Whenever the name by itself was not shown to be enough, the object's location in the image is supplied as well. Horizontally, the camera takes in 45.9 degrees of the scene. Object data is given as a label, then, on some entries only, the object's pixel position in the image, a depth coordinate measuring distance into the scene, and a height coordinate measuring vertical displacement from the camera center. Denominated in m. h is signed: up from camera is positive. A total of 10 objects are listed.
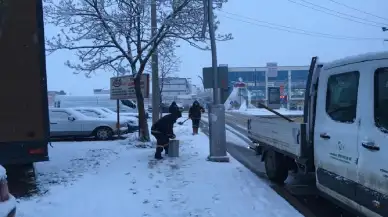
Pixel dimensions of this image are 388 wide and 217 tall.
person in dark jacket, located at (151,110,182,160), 12.37 -1.31
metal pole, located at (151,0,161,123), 17.09 -0.22
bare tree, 14.80 +1.84
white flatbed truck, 4.71 -0.64
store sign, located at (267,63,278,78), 67.94 +1.59
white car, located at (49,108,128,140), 20.50 -1.95
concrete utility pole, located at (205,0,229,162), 12.08 -1.07
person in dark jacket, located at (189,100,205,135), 21.95 -1.58
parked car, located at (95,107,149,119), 29.61 -2.14
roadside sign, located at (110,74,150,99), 16.83 -0.20
